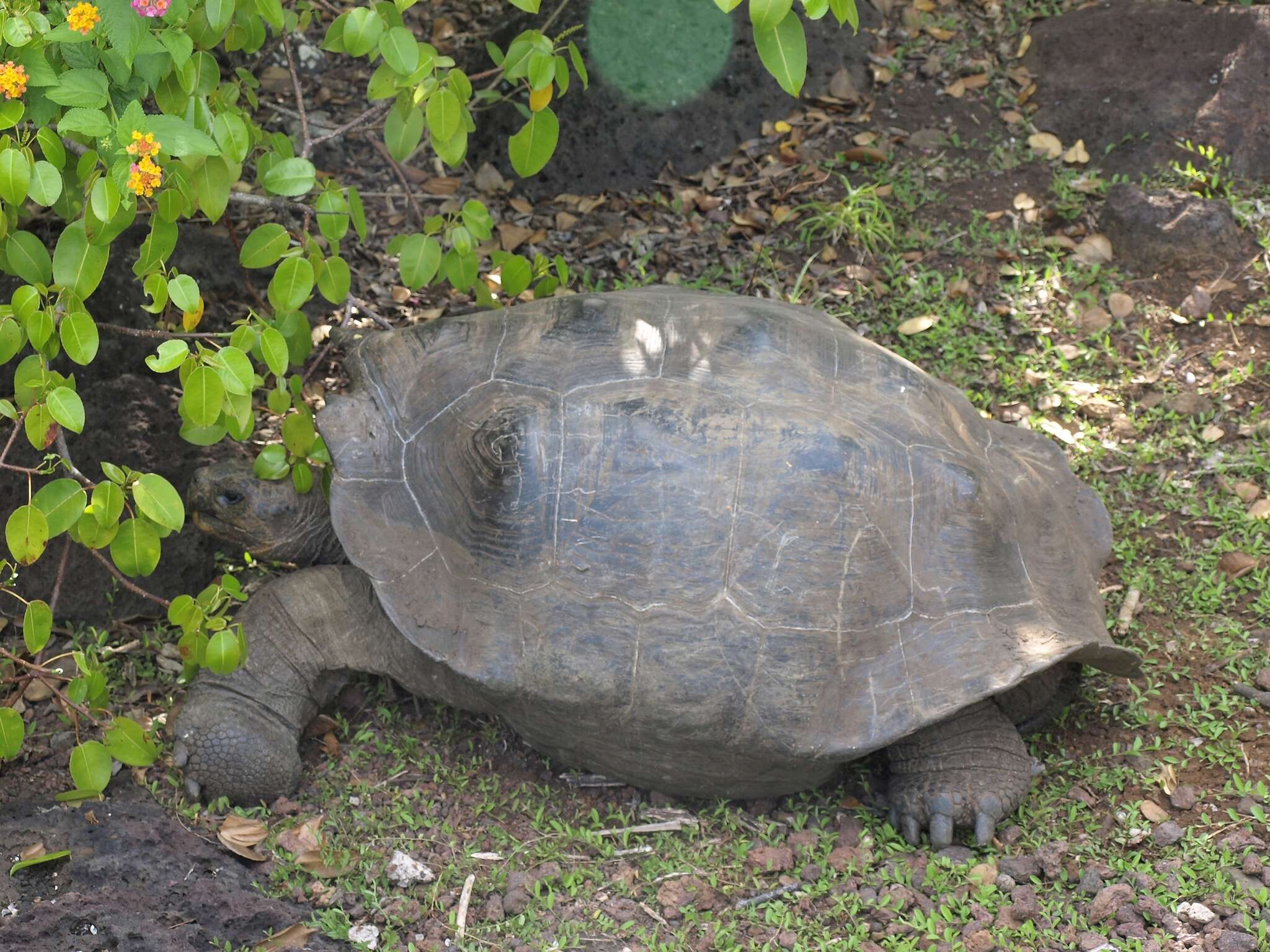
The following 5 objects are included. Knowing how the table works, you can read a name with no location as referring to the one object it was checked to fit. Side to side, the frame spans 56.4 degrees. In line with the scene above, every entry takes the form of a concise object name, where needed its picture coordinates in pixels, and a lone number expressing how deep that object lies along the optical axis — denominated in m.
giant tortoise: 3.52
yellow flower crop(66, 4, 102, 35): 2.56
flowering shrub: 2.79
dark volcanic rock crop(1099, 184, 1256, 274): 5.57
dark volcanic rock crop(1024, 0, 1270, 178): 5.95
